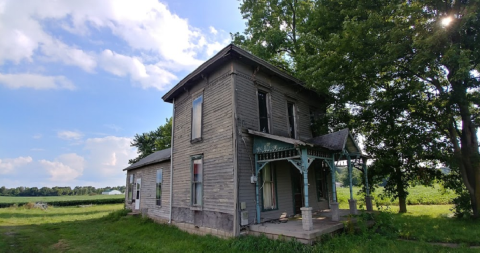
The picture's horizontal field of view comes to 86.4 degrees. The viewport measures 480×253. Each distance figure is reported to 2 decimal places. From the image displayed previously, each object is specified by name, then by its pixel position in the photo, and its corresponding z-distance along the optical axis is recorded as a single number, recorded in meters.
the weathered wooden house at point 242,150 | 8.68
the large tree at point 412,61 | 9.20
